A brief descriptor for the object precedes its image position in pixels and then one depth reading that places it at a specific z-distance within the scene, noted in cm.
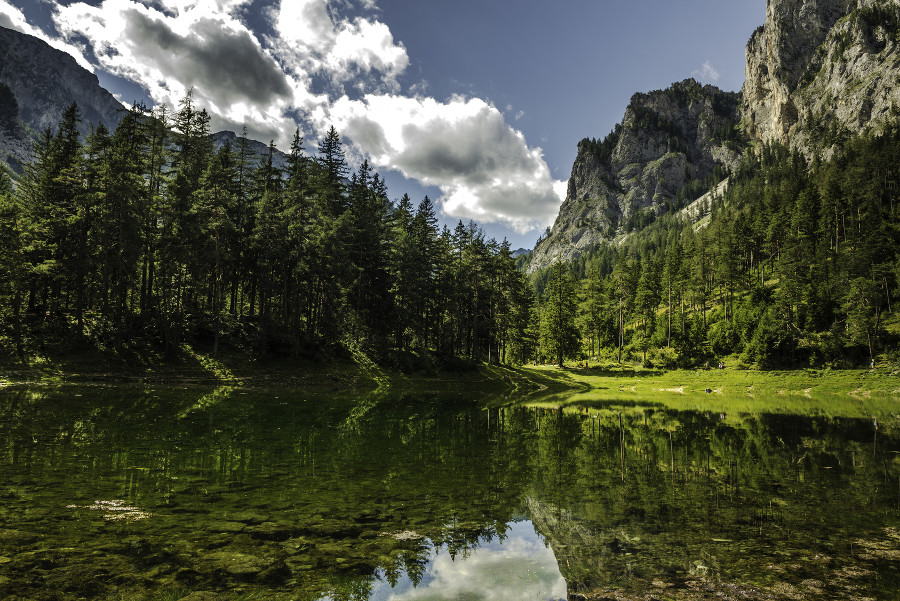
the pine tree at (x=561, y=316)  7962
